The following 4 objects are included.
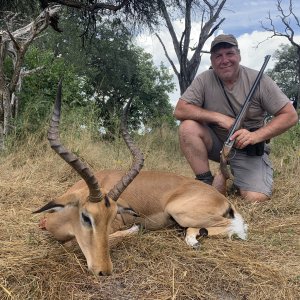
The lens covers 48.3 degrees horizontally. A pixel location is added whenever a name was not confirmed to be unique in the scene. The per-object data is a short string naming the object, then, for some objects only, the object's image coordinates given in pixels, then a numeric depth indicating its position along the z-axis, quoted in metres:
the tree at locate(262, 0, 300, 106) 14.20
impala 2.24
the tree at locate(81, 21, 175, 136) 14.60
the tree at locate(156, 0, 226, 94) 10.17
